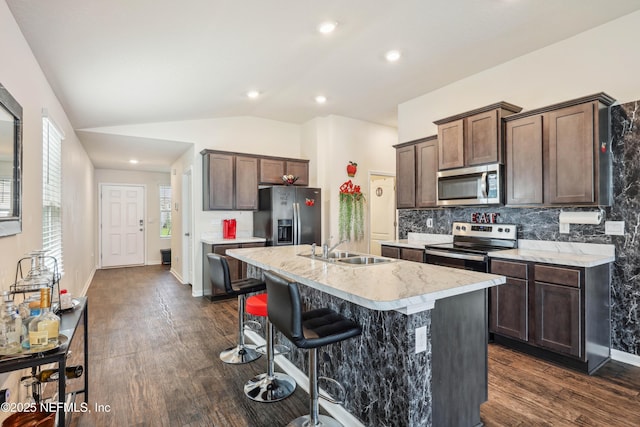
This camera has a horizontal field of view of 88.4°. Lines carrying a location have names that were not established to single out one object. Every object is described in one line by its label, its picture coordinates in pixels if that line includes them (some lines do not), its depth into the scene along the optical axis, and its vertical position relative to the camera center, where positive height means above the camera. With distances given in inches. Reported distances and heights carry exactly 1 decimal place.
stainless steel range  128.6 -13.7
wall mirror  68.3 +11.6
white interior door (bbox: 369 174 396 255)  265.2 +3.9
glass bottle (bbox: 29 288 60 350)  54.9 -19.3
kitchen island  64.1 -27.6
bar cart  52.6 -22.9
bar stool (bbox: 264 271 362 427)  64.7 -24.4
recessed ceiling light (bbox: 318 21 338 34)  108.0 +63.0
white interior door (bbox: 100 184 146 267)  314.5 -8.9
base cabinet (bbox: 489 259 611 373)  102.9 -32.9
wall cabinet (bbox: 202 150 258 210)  199.2 +21.1
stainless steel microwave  135.0 +12.5
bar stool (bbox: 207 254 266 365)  103.0 -24.0
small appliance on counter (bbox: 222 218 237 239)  210.5 -8.6
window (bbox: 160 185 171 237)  340.2 +4.0
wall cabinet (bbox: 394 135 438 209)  166.2 +22.1
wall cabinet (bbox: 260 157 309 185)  214.8 +31.0
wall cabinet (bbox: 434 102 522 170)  133.3 +33.5
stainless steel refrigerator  199.5 +0.1
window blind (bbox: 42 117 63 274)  114.3 +10.7
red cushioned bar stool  91.2 -48.9
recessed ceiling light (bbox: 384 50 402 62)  134.3 +66.3
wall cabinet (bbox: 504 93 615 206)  109.3 +21.4
